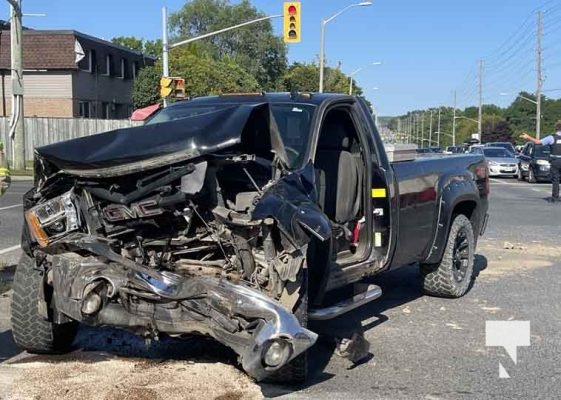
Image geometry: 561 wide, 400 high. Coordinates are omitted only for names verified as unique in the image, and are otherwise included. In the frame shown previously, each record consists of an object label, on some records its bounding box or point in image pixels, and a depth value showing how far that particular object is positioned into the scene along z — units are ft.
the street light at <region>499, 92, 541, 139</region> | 191.09
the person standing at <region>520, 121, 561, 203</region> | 59.11
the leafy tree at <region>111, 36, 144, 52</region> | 274.16
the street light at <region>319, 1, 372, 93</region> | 154.84
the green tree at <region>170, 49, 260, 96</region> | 170.91
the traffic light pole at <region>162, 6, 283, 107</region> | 88.38
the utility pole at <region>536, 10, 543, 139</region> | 193.20
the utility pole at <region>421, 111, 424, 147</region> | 522.47
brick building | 129.59
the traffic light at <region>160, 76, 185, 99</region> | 73.20
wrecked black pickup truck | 14.06
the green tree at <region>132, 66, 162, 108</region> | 149.18
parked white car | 106.63
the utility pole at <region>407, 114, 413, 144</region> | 625.49
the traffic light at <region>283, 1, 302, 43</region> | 81.41
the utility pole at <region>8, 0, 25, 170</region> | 78.64
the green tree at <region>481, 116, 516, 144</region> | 346.74
